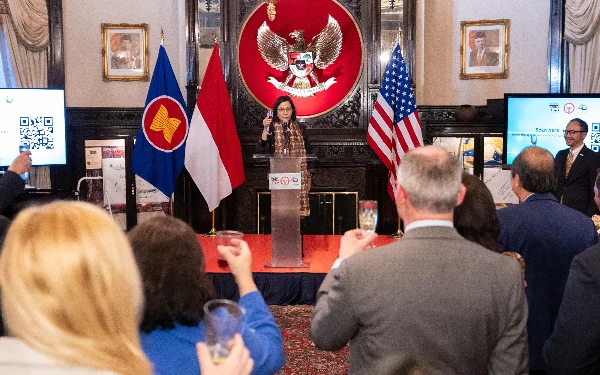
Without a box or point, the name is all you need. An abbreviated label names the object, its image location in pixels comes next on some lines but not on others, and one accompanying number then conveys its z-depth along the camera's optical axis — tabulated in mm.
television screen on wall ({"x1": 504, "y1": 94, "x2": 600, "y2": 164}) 7340
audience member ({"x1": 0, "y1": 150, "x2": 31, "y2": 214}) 2850
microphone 5547
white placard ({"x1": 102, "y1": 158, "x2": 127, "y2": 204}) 8055
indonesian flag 6363
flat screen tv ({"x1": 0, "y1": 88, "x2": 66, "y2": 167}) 7230
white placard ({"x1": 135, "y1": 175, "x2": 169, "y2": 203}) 8148
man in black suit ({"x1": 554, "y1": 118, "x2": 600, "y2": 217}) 5824
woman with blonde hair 978
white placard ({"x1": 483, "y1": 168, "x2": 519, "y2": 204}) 7559
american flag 6547
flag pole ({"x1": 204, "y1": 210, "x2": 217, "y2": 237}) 6669
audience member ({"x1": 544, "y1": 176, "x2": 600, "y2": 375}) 2023
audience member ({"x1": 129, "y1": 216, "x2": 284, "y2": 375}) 1628
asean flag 6398
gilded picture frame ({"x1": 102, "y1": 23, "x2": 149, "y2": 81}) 8352
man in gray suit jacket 1784
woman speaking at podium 5559
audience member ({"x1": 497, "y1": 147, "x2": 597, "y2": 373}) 2939
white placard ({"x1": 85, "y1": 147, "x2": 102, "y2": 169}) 8023
